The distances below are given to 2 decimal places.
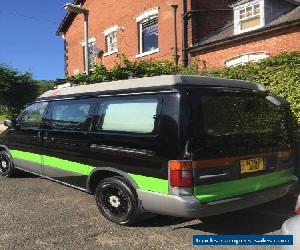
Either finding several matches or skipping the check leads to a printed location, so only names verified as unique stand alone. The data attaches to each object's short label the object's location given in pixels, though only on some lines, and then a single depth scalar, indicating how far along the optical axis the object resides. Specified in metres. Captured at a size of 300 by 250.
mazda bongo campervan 3.08
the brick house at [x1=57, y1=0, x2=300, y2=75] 9.71
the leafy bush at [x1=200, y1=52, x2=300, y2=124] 5.77
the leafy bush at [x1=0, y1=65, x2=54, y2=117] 16.67
